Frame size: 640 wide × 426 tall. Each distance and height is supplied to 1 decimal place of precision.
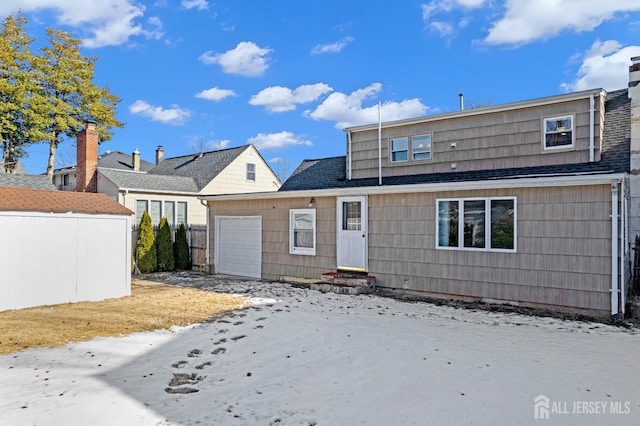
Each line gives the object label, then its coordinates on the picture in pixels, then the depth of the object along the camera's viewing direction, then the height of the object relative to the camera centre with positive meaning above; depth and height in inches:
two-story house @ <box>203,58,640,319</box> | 303.1 +6.2
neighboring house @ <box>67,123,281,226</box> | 645.9 +66.7
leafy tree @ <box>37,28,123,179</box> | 927.0 +294.3
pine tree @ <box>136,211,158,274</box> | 558.9 -45.5
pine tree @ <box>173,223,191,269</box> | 594.2 -50.7
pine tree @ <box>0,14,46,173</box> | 865.5 +264.1
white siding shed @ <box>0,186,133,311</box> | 316.8 -28.7
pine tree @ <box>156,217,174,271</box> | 577.3 -45.6
